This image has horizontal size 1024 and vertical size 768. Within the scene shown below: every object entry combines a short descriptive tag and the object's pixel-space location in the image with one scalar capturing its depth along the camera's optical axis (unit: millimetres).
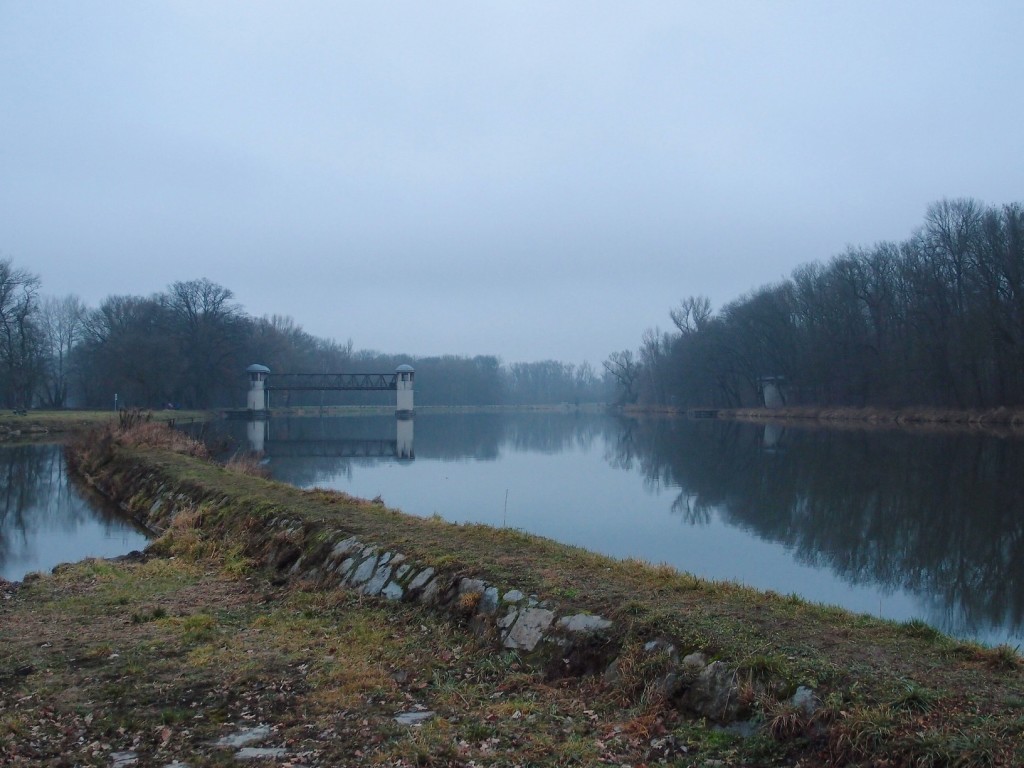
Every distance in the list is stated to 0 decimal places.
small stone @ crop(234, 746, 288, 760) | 4746
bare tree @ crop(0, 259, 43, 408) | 56906
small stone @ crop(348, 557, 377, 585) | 8875
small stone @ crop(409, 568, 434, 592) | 8195
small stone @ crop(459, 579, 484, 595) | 7531
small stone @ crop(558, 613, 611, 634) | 6254
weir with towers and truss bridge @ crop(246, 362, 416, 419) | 78062
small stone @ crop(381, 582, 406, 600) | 8227
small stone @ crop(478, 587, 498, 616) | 7141
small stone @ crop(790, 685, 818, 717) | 4660
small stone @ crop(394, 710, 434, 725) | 5258
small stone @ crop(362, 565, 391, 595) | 8562
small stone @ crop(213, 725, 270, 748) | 4969
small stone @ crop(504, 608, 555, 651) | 6516
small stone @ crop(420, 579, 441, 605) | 7877
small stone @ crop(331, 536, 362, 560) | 9703
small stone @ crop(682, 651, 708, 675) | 5383
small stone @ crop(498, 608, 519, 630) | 6840
